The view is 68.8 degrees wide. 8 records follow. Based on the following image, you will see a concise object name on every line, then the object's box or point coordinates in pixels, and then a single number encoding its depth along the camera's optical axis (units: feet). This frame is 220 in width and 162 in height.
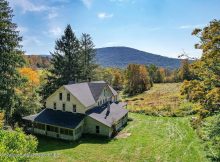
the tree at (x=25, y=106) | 76.91
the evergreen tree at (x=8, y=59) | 63.59
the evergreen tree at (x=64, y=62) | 112.26
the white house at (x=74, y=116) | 72.98
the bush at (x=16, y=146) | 25.87
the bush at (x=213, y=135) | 32.12
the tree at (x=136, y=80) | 194.91
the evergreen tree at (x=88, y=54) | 132.96
